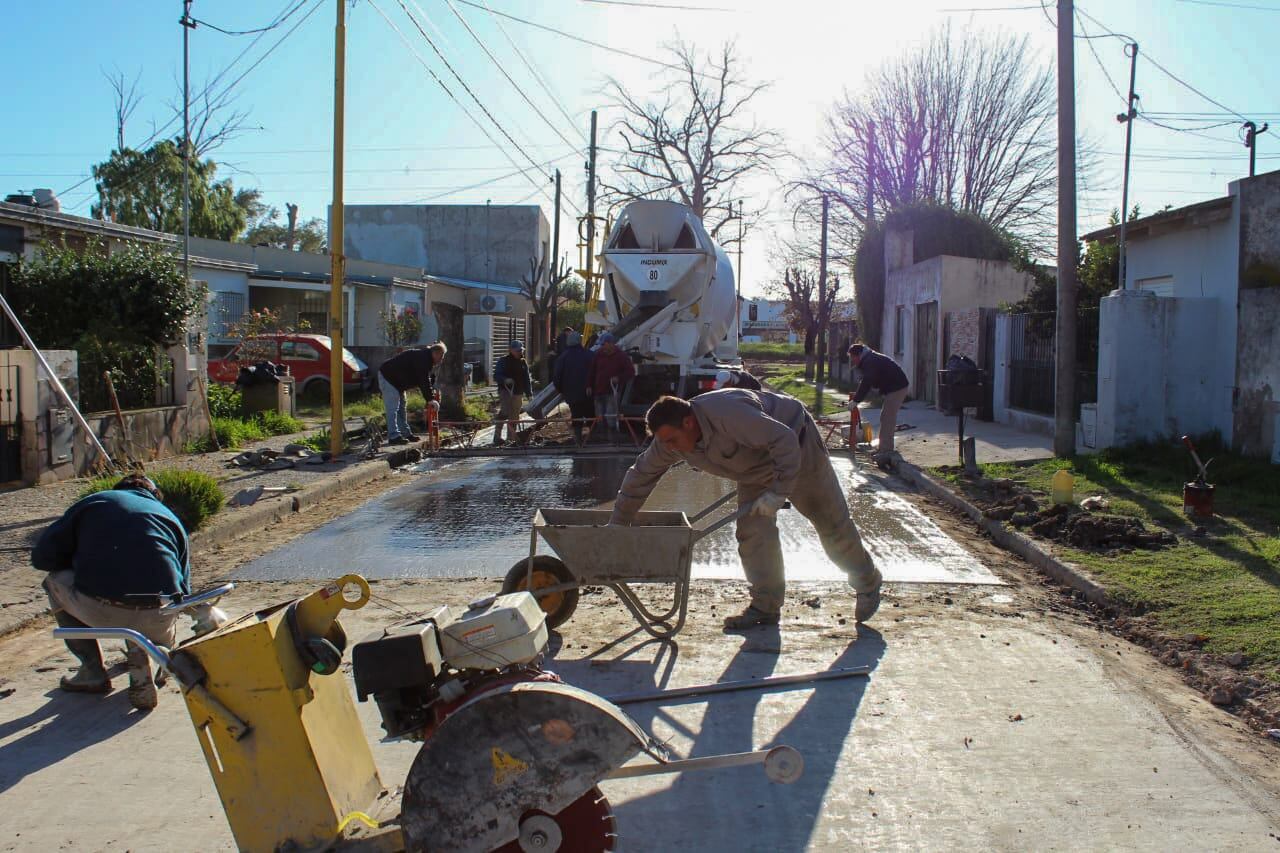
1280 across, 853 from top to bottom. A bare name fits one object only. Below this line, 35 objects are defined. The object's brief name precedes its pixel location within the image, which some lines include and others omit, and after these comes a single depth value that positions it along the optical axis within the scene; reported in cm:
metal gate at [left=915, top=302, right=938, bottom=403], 2373
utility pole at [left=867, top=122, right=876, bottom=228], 4100
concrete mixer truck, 1792
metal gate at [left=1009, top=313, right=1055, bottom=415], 1689
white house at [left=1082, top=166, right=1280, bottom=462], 1161
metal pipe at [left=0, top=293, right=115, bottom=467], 1077
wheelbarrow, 559
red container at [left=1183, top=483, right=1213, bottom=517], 874
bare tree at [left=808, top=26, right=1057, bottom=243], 4131
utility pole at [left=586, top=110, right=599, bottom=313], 2223
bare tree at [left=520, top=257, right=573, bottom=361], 3231
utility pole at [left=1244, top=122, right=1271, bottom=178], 2305
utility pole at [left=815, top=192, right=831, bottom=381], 3672
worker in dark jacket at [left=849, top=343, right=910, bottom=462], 1389
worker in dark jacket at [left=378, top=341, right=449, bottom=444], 1545
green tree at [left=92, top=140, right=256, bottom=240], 3734
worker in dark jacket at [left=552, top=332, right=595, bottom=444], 1627
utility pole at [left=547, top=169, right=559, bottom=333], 3312
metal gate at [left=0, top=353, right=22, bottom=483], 1068
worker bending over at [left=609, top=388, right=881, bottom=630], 555
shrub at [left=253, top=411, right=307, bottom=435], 1719
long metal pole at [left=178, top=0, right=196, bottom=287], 1622
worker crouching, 480
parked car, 2350
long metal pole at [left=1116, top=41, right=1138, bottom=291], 2472
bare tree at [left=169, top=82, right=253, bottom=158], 2953
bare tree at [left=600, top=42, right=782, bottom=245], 4659
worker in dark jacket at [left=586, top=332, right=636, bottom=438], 1576
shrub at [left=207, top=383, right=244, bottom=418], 1694
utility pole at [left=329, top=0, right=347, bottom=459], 1341
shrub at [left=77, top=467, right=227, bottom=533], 880
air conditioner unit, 4091
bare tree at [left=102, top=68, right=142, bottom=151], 3647
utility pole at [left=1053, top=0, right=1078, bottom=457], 1229
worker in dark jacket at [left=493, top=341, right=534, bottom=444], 1714
